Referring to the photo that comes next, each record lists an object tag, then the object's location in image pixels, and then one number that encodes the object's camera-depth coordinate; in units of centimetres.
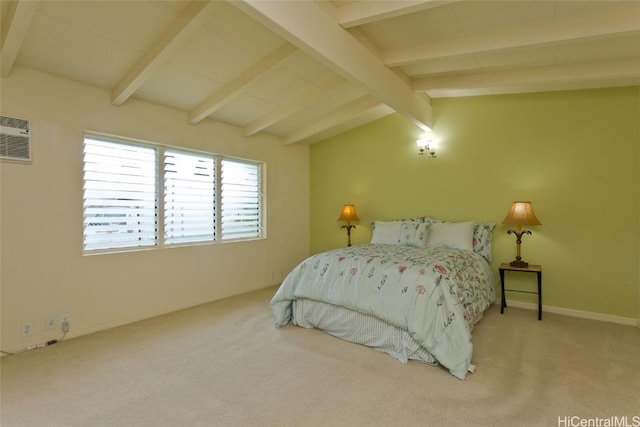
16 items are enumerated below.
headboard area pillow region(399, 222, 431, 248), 402
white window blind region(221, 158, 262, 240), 447
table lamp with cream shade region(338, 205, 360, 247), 495
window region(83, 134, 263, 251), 322
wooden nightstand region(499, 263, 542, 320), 342
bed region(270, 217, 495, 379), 244
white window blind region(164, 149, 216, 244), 382
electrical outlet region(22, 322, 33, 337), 272
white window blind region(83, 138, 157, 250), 317
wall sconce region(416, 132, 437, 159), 448
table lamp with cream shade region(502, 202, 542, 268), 354
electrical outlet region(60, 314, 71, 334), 293
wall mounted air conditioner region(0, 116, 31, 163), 262
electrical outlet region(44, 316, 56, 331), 284
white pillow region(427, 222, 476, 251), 389
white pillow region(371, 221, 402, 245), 427
